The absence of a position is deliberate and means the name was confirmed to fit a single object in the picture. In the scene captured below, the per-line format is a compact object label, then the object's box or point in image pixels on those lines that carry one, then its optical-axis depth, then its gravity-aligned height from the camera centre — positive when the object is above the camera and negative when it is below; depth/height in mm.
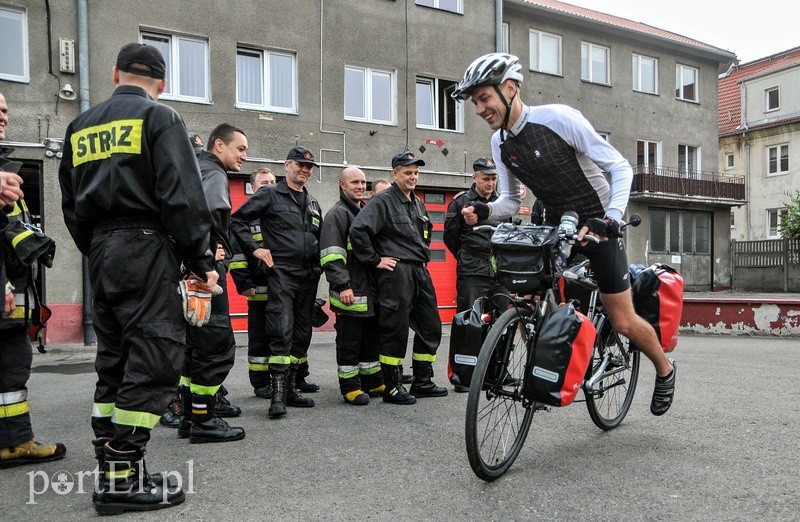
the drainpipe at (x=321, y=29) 14242 +4899
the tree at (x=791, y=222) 26912 +1133
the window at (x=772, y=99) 34906 +8143
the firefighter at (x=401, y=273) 5590 -188
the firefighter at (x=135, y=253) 2963 -2
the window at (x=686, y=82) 23812 +6215
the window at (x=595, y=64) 20750 +6063
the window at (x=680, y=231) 23812 +702
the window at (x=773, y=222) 33969 +1450
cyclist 3582 +506
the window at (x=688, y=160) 24094 +3361
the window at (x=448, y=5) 15984 +6137
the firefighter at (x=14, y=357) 3688 -610
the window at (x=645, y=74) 22391 +6152
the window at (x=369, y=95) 14898 +3646
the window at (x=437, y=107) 15930 +3596
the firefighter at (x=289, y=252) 5441 +0
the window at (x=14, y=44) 11553 +3752
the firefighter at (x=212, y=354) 4246 -692
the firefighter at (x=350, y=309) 5574 -507
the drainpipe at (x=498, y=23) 16719 +5884
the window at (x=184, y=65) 12984 +3800
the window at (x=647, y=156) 22547 +3311
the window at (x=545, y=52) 19453 +6049
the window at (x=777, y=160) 33500 +4690
